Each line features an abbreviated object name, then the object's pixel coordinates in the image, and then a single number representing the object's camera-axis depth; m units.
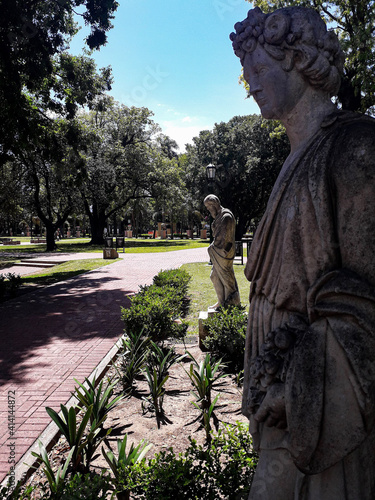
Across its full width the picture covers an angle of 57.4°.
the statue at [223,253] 6.78
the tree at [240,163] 33.41
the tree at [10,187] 22.57
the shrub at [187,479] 2.44
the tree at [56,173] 14.57
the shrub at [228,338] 5.64
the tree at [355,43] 11.49
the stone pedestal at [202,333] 6.63
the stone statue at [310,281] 1.10
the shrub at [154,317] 6.51
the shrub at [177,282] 9.76
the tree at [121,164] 31.84
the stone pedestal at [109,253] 22.56
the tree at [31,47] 10.62
